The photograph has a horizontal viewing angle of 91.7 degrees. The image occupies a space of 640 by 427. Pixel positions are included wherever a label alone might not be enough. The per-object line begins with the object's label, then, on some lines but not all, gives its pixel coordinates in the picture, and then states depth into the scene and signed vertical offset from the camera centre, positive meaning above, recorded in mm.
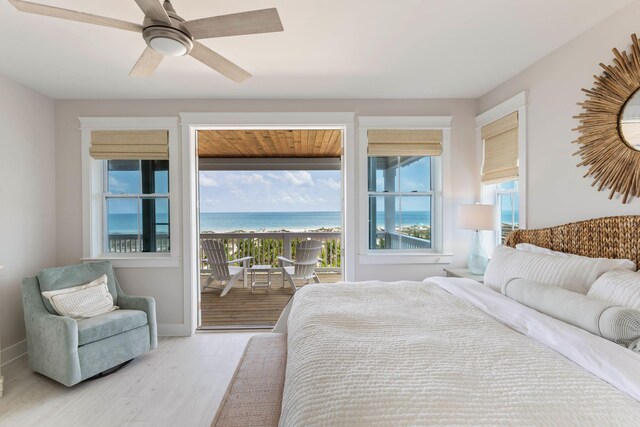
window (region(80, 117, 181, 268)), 3305 +233
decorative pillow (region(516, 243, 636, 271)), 1713 -294
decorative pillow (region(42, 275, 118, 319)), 2559 -758
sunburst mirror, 1784 +510
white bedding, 864 -551
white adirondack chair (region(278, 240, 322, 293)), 4957 -825
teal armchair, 2305 -975
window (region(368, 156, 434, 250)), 3518 +96
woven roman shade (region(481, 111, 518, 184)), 2791 +579
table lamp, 2826 -131
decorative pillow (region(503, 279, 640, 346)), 1208 -447
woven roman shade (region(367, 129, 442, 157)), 3359 +742
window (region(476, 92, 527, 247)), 2676 +461
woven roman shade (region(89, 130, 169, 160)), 3314 +742
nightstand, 2823 -616
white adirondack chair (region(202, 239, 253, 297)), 4762 -829
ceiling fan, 1326 +865
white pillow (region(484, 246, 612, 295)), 1729 -368
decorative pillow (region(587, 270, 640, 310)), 1398 -377
